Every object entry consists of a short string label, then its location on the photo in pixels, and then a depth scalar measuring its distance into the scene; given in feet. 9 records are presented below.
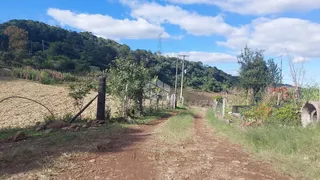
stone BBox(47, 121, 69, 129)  23.70
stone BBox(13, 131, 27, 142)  18.31
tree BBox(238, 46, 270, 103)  73.41
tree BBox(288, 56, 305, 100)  28.22
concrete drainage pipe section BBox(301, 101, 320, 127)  23.34
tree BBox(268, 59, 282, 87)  69.09
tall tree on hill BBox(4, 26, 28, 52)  149.15
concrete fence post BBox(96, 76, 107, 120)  28.63
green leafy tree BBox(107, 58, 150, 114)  37.87
